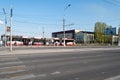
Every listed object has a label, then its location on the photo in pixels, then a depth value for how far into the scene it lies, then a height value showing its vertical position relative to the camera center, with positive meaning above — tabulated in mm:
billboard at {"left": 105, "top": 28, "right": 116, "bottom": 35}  38421 +4079
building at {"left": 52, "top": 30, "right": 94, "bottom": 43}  51349 +2762
